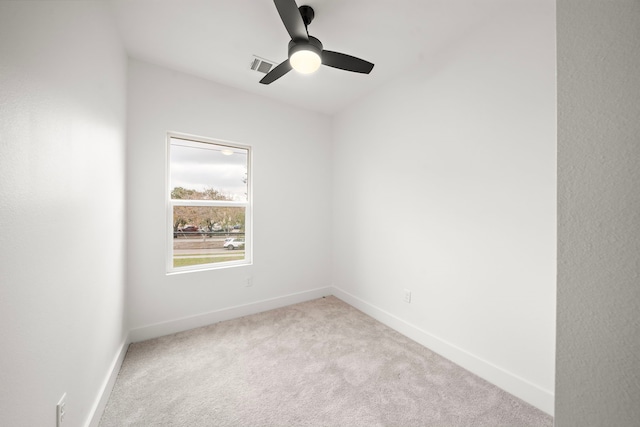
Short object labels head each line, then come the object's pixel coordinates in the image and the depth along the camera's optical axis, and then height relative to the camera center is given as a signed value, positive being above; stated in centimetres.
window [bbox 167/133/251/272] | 269 +11
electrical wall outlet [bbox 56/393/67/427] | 104 -87
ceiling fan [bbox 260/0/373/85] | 140 +114
